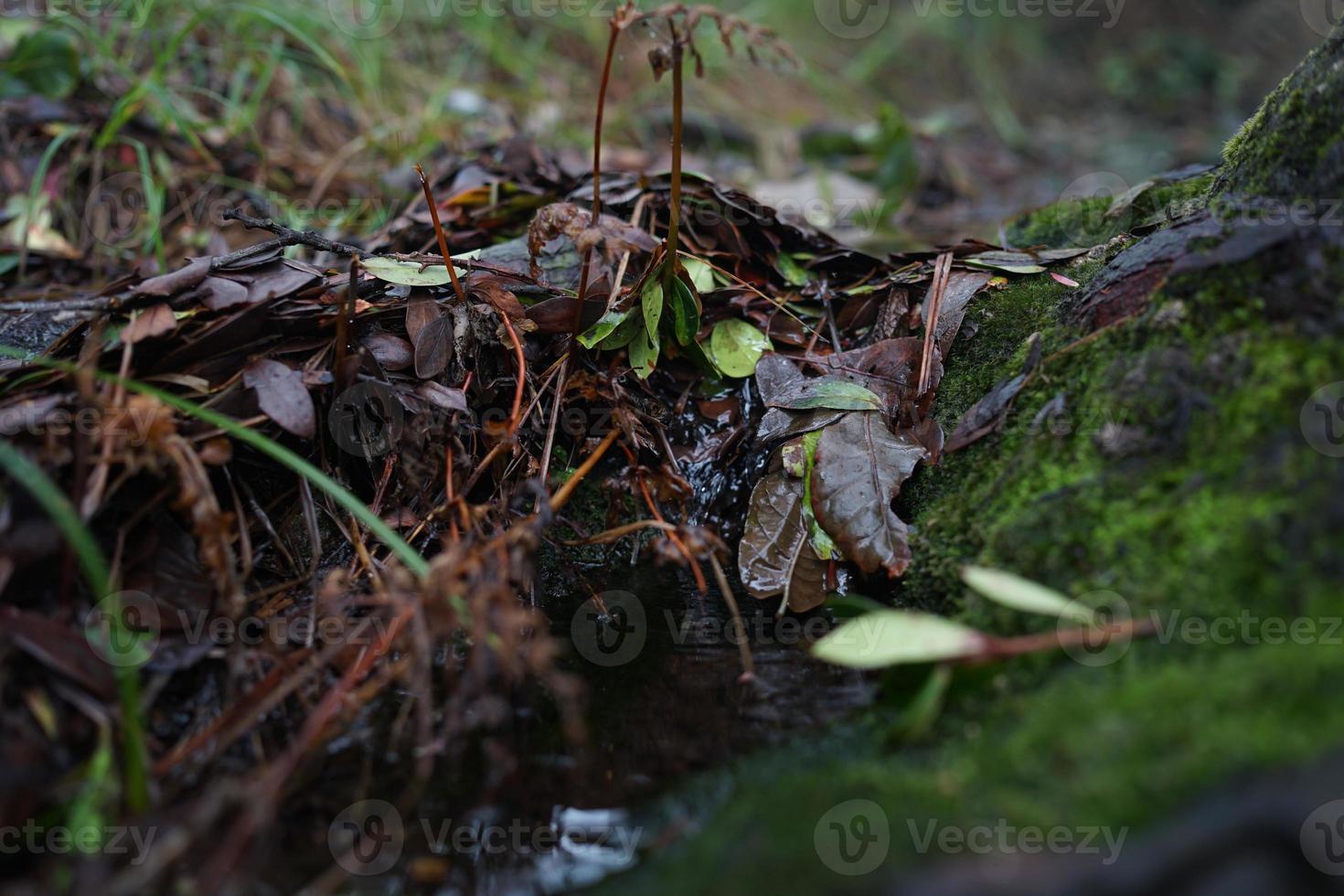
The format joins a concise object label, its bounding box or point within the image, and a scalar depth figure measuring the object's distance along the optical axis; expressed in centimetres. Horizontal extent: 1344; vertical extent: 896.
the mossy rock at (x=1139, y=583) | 63
